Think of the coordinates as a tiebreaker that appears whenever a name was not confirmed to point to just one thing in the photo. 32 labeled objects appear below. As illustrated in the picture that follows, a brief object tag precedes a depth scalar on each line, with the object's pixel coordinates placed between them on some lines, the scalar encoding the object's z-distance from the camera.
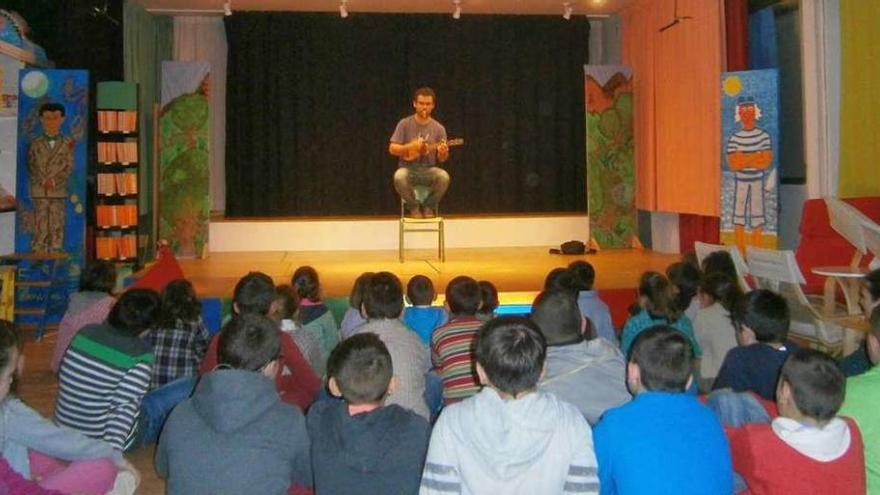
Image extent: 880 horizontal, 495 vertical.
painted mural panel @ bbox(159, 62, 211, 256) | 10.60
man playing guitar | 9.58
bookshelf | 8.94
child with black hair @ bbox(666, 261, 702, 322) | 4.66
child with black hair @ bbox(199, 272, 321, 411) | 3.33
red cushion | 6.18
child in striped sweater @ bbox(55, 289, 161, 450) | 3.39
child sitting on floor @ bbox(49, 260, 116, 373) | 4.73
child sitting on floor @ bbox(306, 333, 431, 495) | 2.24
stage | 7.87
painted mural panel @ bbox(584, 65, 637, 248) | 11.16
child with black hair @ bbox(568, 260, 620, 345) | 4.48
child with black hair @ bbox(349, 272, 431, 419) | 3.23
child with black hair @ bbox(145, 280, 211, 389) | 4.05
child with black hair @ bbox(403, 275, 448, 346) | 4.36
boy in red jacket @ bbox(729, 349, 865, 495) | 2.13
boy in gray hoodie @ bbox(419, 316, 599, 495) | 2.06
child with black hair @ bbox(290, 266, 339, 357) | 4.20
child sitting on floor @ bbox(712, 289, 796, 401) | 2.87
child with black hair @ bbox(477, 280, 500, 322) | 4.13
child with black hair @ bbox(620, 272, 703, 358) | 4.02
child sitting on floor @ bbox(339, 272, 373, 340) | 4.09
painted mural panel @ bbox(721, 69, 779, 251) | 8.31
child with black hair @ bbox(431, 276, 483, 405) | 3.24
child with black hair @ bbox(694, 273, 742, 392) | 3.95
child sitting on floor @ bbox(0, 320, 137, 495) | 2.24
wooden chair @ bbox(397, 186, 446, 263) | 9.57
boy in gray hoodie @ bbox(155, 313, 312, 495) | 2.32
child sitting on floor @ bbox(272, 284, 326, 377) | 3.76
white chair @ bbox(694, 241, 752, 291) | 5.40
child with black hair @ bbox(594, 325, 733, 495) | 2.11
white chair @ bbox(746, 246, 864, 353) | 5.01
